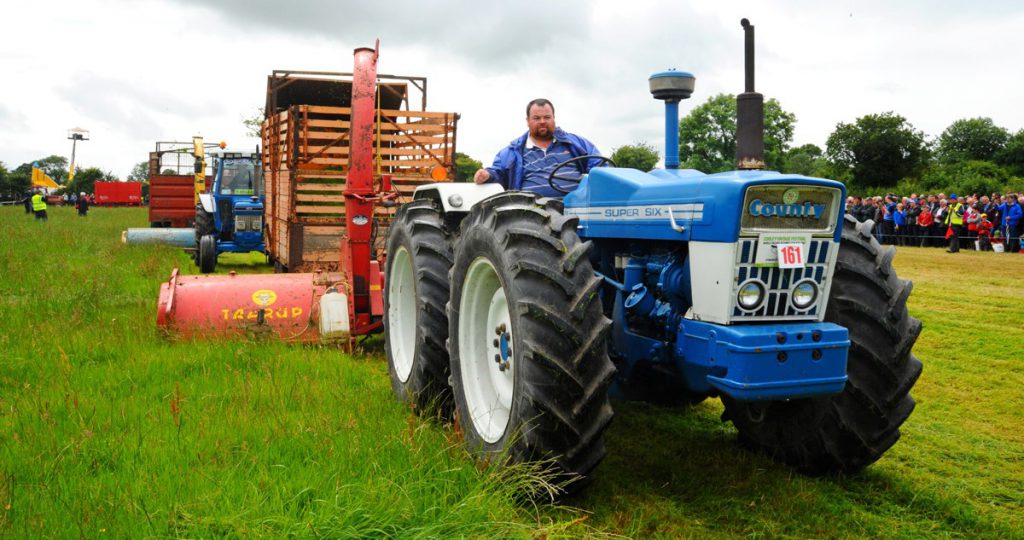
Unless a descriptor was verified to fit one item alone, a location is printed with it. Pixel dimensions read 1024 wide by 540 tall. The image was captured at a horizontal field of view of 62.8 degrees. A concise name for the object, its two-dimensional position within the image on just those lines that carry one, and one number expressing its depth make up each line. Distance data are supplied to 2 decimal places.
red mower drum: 6.33
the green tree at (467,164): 71.59
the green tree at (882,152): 48.38
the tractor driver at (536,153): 5.21
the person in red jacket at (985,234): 19.78
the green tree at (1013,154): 46.88
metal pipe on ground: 15.81
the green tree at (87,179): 89.71
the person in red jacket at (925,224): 22.11
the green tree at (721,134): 40.28
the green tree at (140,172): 118.24
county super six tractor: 3.23
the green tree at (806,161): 57.69
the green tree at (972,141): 54.78
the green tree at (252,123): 45.50
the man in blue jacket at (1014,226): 18.84
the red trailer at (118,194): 63.06
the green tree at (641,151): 56.38
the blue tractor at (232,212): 14.76
